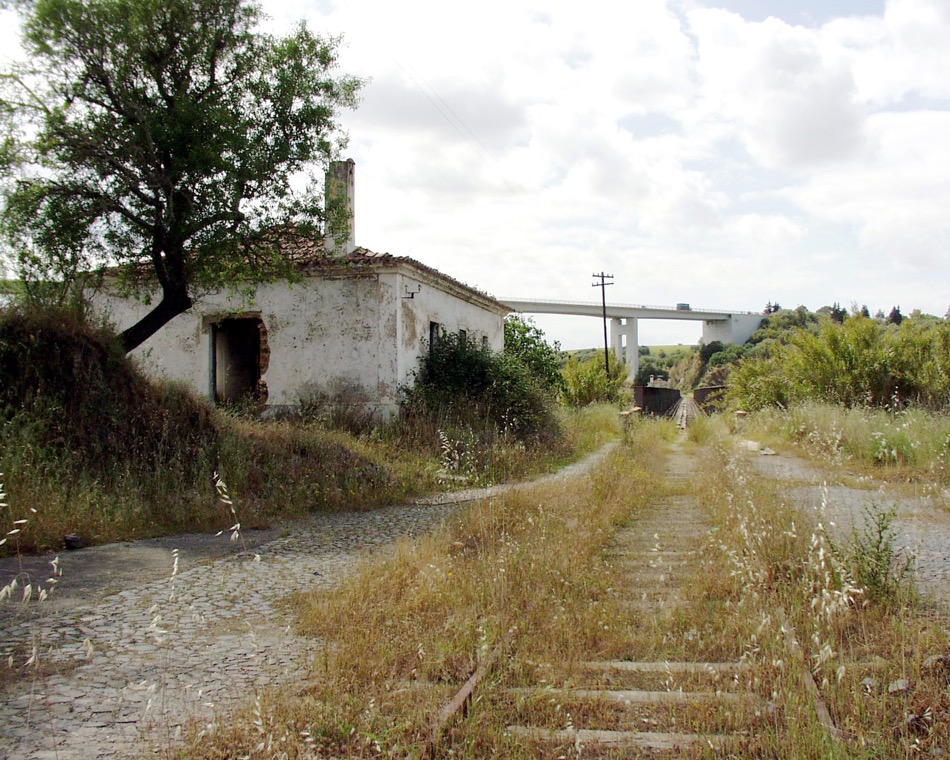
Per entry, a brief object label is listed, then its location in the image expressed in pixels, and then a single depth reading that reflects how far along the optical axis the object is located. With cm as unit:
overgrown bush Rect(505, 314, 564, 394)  2484
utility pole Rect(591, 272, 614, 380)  4530
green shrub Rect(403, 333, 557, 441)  1541
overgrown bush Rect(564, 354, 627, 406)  2952
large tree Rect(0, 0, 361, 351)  1084
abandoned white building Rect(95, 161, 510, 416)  1544
